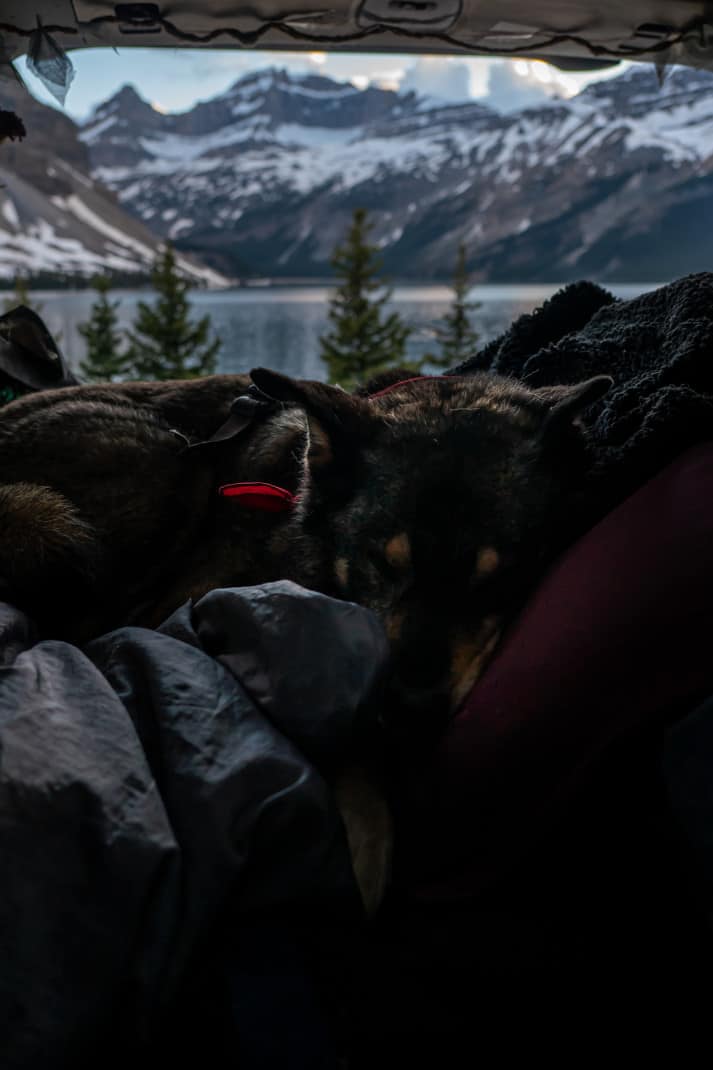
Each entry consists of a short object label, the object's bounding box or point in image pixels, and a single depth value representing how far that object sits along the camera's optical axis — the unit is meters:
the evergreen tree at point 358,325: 30.16
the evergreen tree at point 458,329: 31.34
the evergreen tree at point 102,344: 34.06
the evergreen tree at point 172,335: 30.98
